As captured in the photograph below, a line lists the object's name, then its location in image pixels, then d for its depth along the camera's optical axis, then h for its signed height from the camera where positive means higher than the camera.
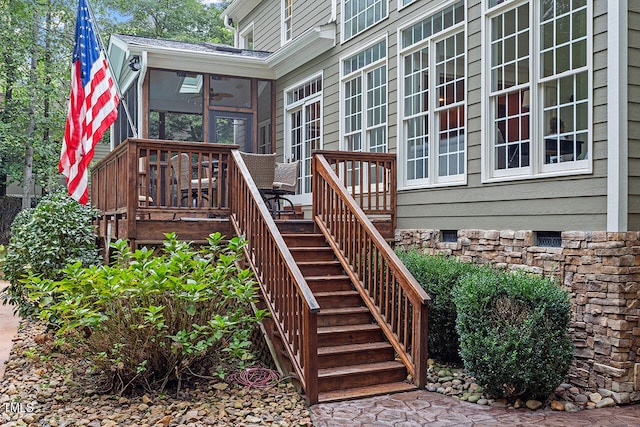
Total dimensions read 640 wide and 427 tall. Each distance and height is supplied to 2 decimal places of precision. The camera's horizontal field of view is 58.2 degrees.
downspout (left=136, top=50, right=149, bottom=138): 9.48 +2.12
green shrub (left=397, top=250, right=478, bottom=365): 5.26 -0.76
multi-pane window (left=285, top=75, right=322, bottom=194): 9.49 +1.66
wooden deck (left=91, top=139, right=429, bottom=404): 4.64 -0.38
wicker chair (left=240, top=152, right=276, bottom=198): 7.30 +0.65
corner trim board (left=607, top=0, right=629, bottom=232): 4.46 +0.72
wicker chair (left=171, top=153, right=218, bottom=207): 6.26 +0.47
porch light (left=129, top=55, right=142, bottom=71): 9.50 +2.59
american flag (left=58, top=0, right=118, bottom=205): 6.37 +1.24
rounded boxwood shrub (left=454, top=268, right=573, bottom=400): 4.18 -0.85
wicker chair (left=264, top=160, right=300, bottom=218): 7.61 +0.54
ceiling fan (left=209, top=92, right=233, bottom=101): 10.44 +2.28
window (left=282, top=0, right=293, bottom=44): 11.26 +3.92
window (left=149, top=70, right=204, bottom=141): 10.30 +2.42
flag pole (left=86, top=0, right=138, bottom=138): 6.54 +2.19
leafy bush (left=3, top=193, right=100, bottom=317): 6.12 -0.30
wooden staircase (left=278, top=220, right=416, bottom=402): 4.61 -1.06
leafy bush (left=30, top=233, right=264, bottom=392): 4.29 -0.75
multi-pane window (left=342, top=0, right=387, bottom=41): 7.88 +2.95
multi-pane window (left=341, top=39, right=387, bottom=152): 7.79 +1.72
